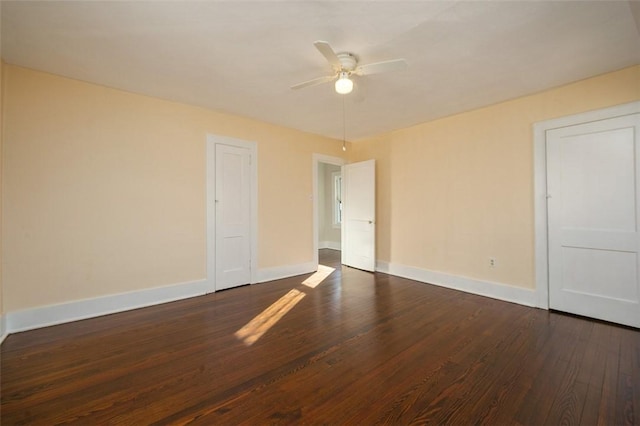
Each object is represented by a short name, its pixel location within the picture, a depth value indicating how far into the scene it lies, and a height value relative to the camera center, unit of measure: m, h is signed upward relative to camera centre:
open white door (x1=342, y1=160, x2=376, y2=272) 5.02 -0.01
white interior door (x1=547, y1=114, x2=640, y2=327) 2.69 -0.05
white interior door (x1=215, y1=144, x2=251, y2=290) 3.94 -0.02
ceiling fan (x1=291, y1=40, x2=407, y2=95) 2.20 +1.26
